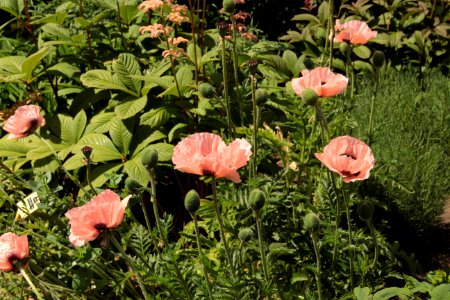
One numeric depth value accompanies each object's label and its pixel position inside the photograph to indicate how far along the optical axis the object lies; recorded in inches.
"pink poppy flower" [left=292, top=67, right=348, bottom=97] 81.5
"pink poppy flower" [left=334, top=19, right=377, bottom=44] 93.5
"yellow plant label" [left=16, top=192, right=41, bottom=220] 89.6
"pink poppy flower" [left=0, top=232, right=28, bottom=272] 77.5
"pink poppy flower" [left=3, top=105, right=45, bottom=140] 84.7
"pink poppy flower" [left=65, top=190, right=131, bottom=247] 72.9
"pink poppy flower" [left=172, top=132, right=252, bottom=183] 73.2
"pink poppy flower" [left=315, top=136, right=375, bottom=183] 75.7
